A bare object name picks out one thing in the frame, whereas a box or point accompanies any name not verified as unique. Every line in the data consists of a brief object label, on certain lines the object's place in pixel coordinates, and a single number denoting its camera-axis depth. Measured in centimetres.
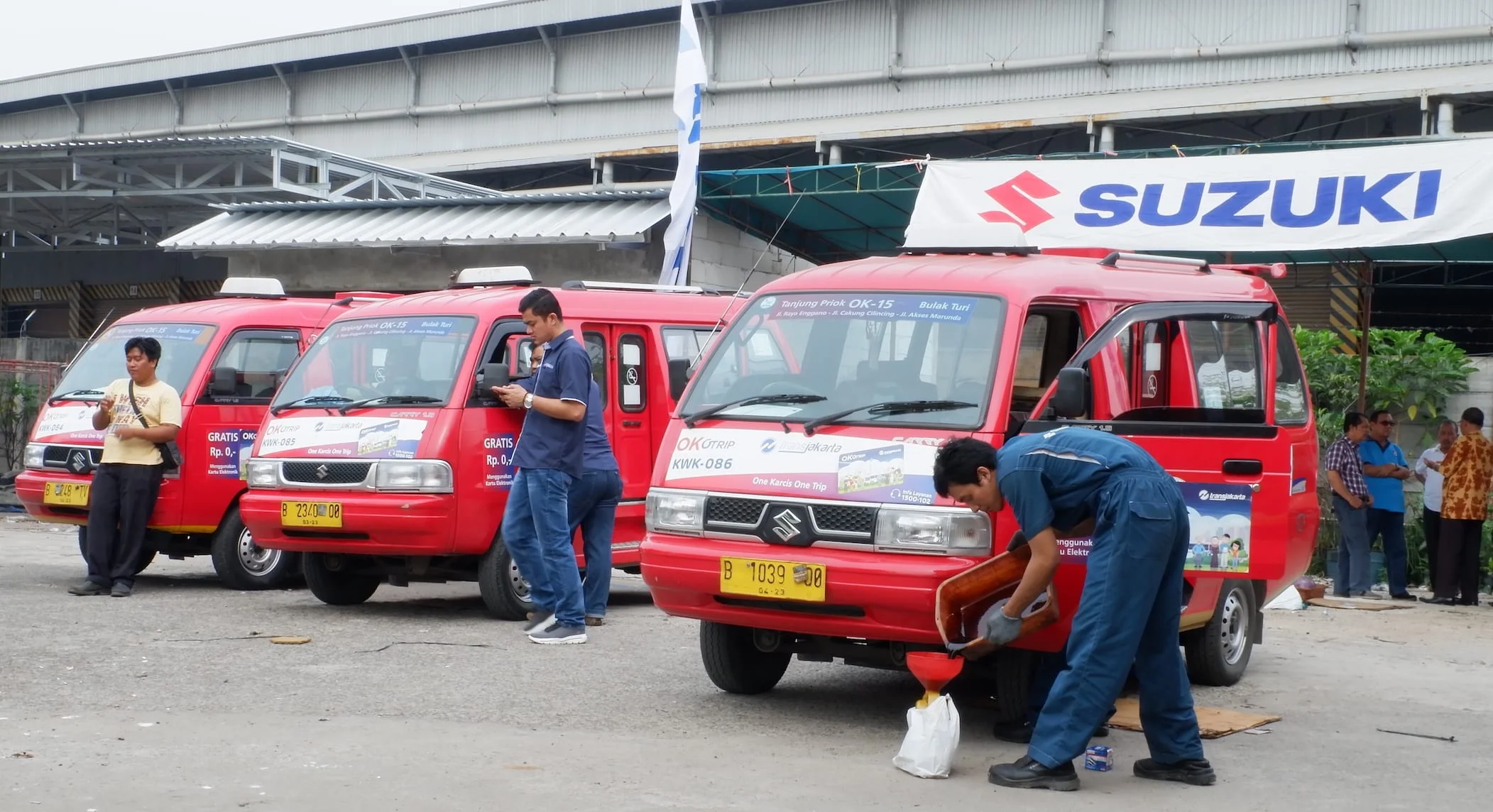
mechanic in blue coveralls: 588
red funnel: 608
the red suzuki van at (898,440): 659
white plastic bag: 603
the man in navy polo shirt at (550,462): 891
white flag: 1573
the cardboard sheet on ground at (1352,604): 1312
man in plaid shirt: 1401
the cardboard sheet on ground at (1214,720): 713
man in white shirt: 1404
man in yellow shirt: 1098
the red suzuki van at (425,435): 989
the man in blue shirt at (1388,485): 1412
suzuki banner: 1159
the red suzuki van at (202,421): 1166
